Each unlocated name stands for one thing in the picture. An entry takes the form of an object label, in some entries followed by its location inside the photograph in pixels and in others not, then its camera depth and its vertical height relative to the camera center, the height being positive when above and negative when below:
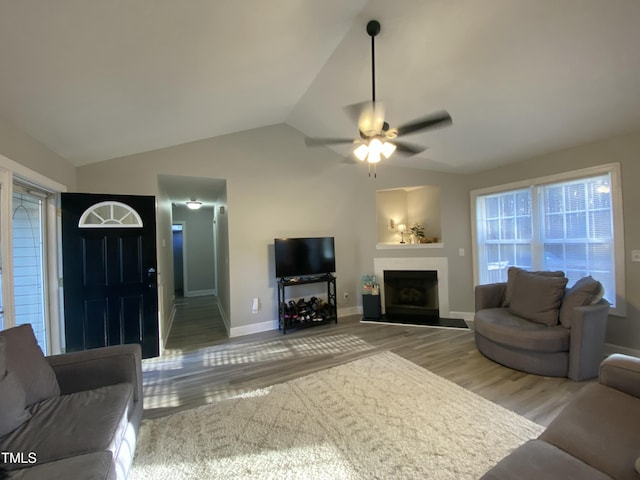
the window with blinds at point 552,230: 3.08 +0.05
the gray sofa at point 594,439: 1.00 -0.89
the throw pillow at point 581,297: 2.63 -0.64
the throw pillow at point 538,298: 2.81 -0.70
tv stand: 4.14 -1.08
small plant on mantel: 5.13 +0.13
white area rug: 1.59 -1.35
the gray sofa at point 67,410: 1.14 -0.88
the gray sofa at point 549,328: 2.53 -0.95
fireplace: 4.71 -1.03
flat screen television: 4.14 -0.24
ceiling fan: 2.01 +0.86
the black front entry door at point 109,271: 3.05 -0.27
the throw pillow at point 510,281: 3.27 -0.59
